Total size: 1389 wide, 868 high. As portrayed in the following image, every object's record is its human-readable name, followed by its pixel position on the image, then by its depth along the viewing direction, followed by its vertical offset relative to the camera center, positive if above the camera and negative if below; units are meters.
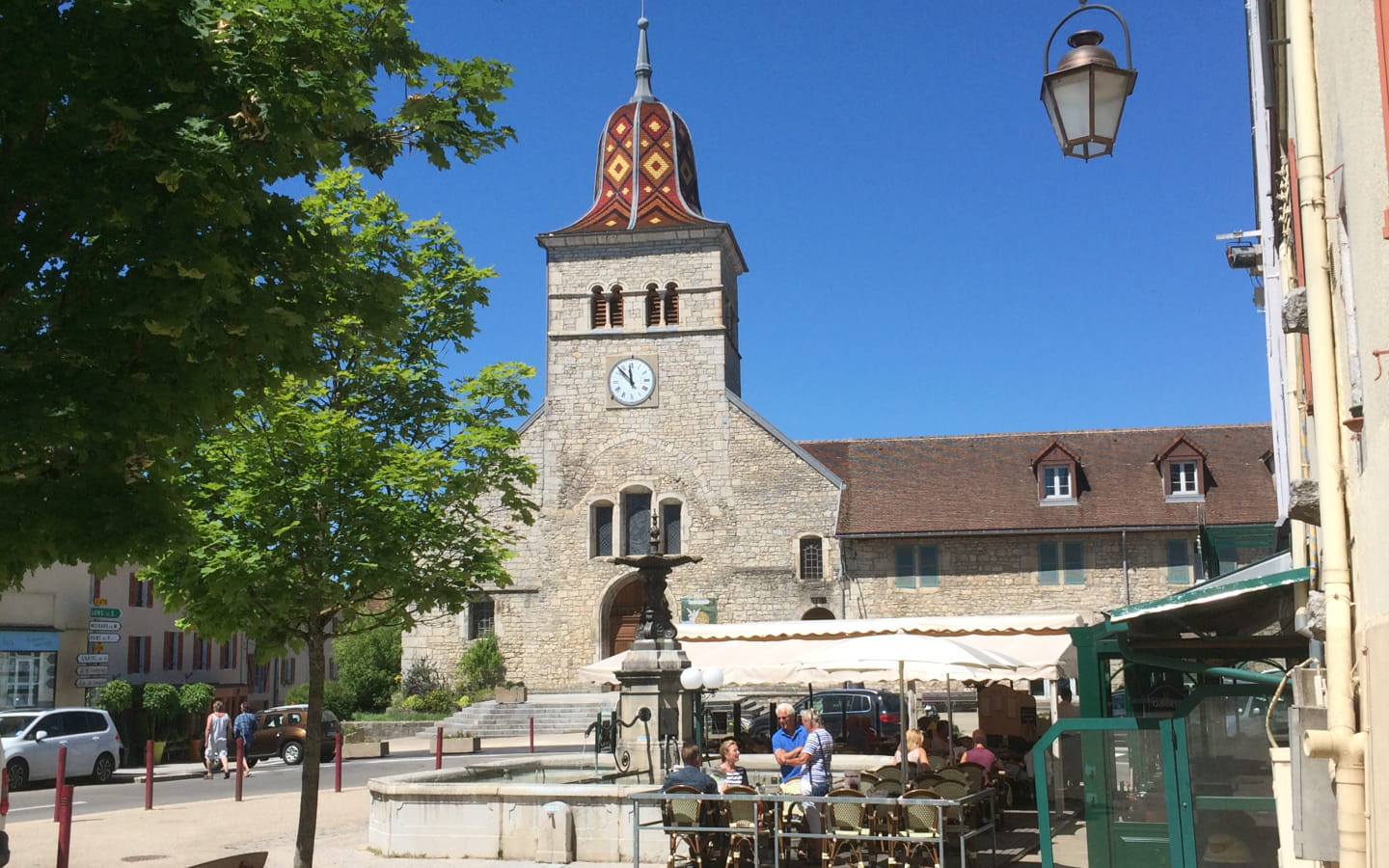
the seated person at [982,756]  13.20 -1.50
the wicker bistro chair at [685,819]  10.28 -1.63
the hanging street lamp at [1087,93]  6.33 +2.47
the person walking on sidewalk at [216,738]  24.80 -2.30
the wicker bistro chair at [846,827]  10.19 -1.70
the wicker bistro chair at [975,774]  11.21 -1.43
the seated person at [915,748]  13.20 -1.43
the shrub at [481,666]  35.47 -1.44
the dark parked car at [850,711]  25.12 -1.99
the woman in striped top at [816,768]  10.55 -1.29
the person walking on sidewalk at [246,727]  25.14 -2.14
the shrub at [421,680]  36.00 -1.81
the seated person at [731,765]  11.49 -1.35
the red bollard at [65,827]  11.86 -1.89
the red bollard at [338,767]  19.39 -2.27
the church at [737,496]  34.53 +3.01
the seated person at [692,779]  10.51 -1.34
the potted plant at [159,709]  30.08 -2.11
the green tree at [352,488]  11.05 +1.09
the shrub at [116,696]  28.77 -1.74
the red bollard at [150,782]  17.98 -2.27
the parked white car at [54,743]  22.81 -2.21
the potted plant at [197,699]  31.55 -2.00
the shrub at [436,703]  34.72 -2.38
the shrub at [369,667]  38.66 -1.64
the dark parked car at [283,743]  28.95 -2.80
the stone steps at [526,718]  32.72 -2.63
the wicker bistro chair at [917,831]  9.89 -1.68
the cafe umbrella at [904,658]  11.55 -0.44
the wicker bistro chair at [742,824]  10.19 -1.68
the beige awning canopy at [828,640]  13.38 -0.39
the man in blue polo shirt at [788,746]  11.29 -1.24
